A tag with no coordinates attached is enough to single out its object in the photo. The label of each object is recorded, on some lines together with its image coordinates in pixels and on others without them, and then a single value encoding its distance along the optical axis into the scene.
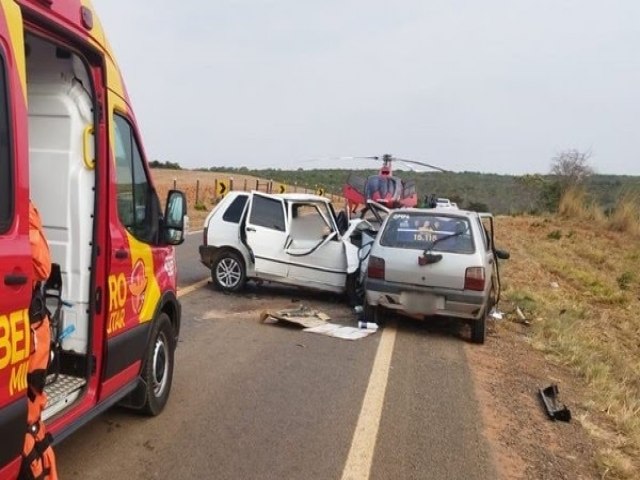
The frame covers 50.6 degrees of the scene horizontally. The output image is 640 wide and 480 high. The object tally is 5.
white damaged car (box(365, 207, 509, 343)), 8.30
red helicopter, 23.53
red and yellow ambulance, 2.93
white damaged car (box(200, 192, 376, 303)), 10.52
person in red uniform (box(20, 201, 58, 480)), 3.01
